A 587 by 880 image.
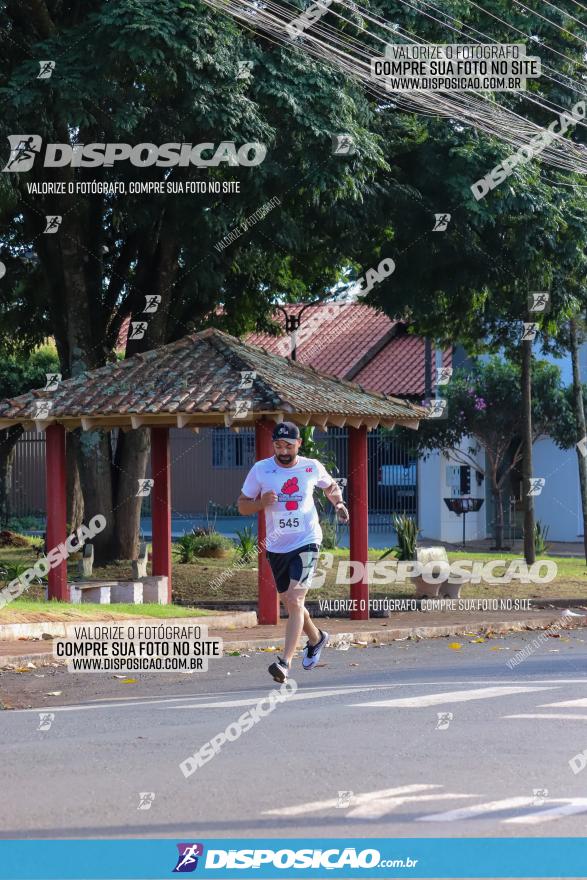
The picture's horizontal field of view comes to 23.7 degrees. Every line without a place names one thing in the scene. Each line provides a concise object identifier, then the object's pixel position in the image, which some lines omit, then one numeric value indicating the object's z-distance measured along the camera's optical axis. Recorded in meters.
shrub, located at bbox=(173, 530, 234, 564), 26.50
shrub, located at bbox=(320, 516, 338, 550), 29.28
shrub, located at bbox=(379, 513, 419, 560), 25.22
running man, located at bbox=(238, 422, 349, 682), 10.73
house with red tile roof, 36.72
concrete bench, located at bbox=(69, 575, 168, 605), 19.45
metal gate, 37.00
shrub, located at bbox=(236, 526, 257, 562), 26.38
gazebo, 17.81
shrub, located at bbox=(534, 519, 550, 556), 30.95
